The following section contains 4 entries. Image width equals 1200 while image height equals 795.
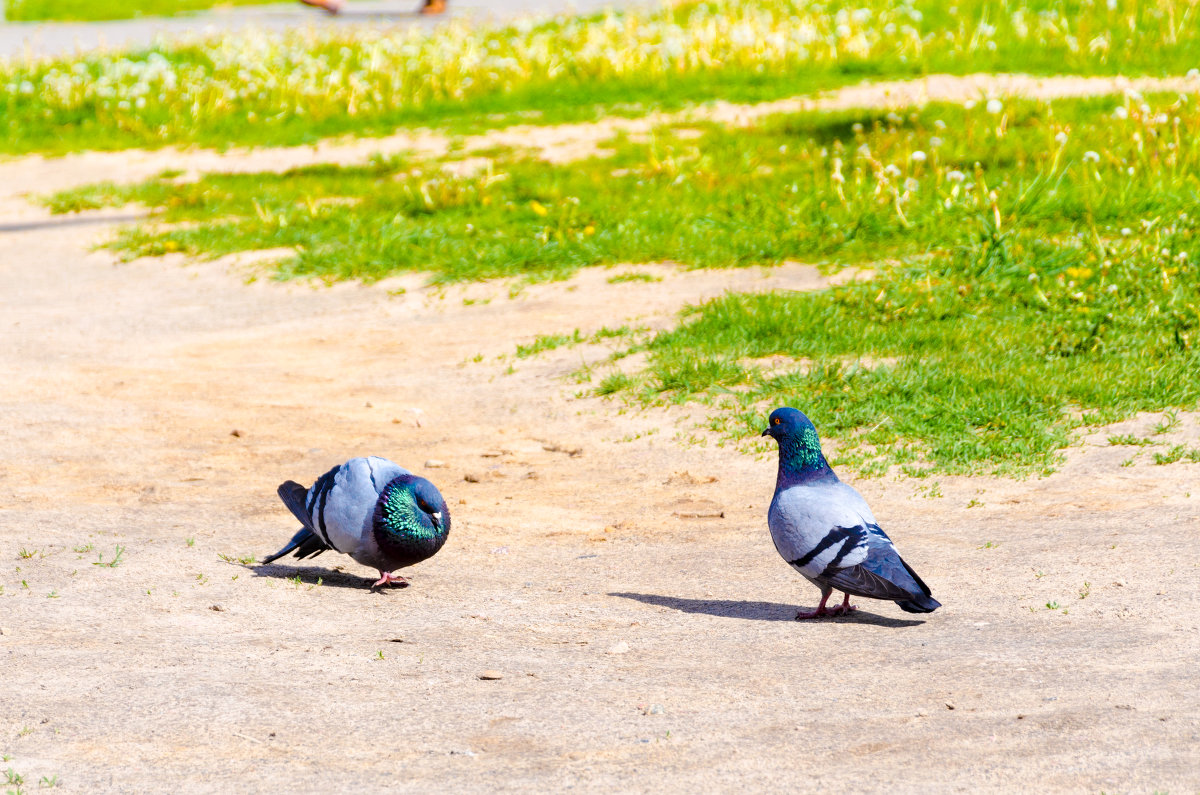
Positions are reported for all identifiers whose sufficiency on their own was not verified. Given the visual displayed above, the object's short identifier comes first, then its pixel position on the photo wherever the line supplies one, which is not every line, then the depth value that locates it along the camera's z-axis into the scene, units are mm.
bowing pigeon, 9539
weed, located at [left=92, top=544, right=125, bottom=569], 9977
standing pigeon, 8586
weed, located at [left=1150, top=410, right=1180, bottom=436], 13065
